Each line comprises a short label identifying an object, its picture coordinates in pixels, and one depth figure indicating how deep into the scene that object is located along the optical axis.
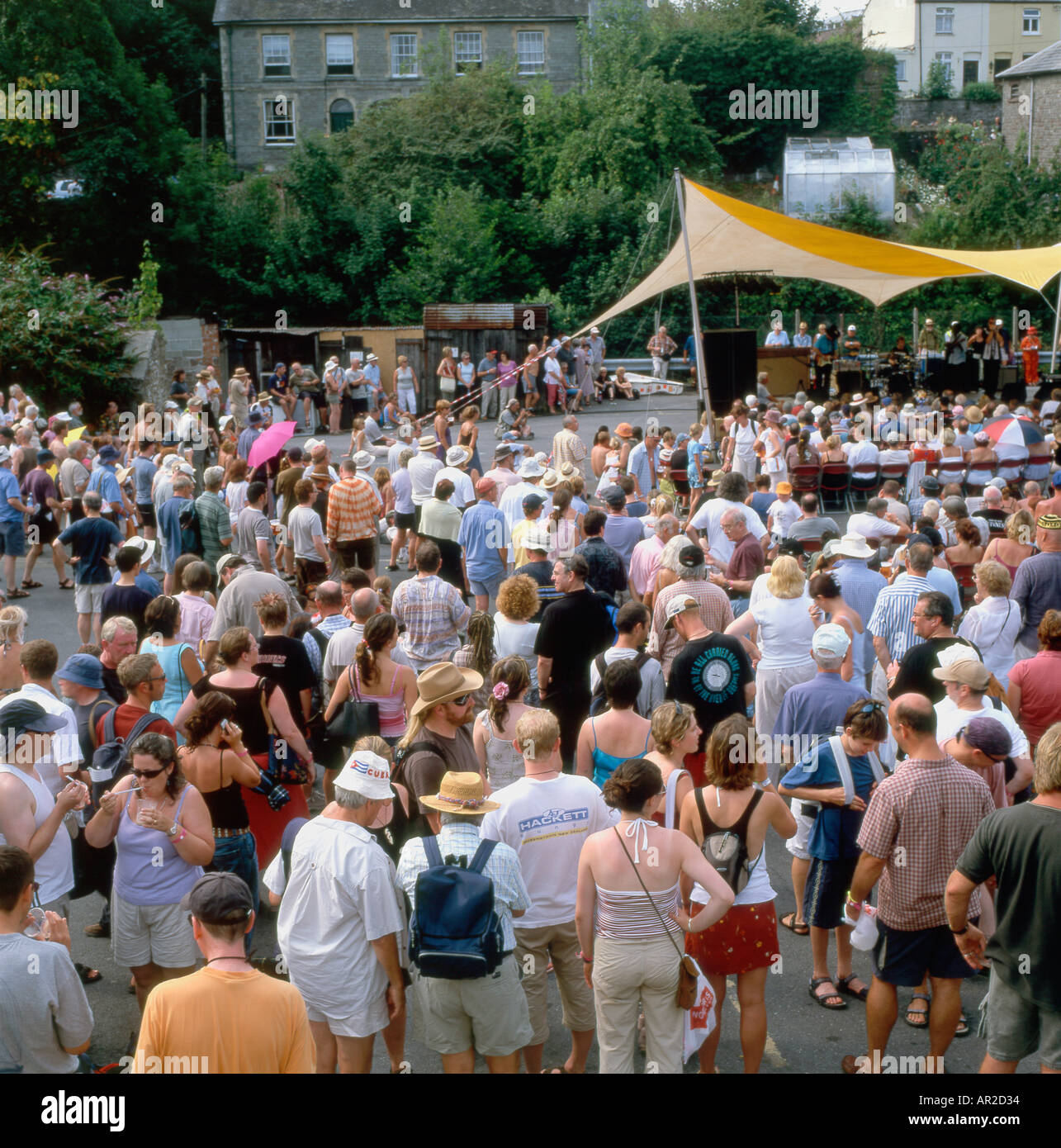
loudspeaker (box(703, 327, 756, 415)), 19.17
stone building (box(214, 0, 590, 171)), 38.88
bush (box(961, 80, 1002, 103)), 48.81
